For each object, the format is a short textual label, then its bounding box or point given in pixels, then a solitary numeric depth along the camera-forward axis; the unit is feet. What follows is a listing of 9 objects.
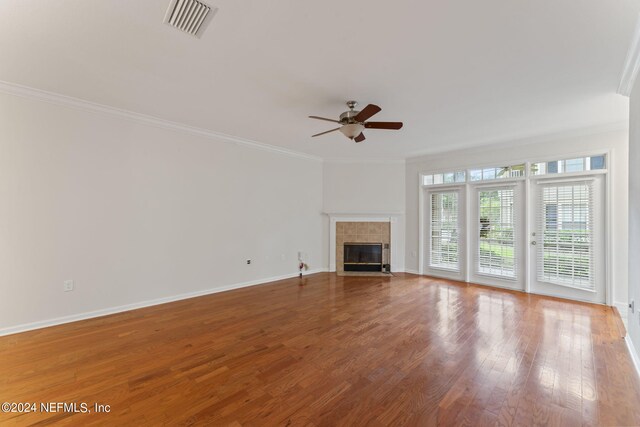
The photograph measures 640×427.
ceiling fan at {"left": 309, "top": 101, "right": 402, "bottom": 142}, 10.28
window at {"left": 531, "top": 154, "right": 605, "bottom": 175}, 13.29
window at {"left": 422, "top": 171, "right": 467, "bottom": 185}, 18.08
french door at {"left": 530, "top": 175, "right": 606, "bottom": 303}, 13.14
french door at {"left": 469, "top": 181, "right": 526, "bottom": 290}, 15.65
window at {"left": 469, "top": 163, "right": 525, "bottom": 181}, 15.69
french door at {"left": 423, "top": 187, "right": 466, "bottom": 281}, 17.99
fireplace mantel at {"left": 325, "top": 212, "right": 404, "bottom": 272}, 20.42
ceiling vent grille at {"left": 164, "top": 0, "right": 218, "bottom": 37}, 5.79
